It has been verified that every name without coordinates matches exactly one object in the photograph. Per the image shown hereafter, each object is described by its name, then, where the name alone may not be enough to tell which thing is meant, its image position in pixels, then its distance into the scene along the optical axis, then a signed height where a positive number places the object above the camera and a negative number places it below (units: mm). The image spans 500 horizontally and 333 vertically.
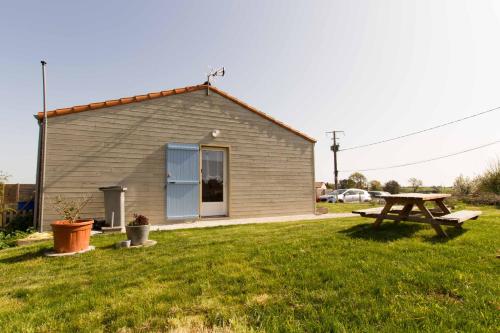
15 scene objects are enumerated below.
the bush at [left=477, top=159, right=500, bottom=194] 14656 +155
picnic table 4250 -518
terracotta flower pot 4355 -751
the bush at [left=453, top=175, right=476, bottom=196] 16652 -116
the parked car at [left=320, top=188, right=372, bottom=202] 22359 -845
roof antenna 9125 +4015
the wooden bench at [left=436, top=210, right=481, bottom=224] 4047 -528
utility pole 31766 +3822
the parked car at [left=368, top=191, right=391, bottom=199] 27997 -732
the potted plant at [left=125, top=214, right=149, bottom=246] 4797 -750
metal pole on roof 6435 +537
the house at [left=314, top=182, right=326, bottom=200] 29905 -469
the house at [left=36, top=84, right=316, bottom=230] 6848 +944
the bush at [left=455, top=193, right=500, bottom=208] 12723 -769
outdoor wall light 8594 +1770
